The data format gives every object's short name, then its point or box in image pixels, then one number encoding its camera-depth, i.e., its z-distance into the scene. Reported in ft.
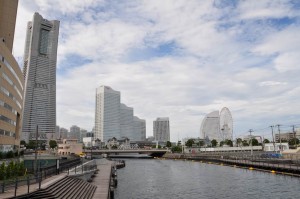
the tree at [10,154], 247.79
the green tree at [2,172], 99.55
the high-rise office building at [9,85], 224.99
